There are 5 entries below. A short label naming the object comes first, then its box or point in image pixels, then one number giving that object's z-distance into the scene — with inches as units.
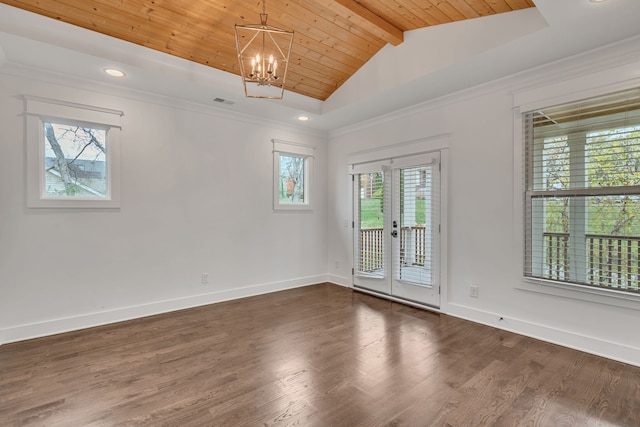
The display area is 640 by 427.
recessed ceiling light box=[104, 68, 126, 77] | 127.6
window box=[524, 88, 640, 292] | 106.0
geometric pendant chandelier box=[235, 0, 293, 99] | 100.7
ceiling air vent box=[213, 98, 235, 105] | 161.6
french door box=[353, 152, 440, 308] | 160.9
